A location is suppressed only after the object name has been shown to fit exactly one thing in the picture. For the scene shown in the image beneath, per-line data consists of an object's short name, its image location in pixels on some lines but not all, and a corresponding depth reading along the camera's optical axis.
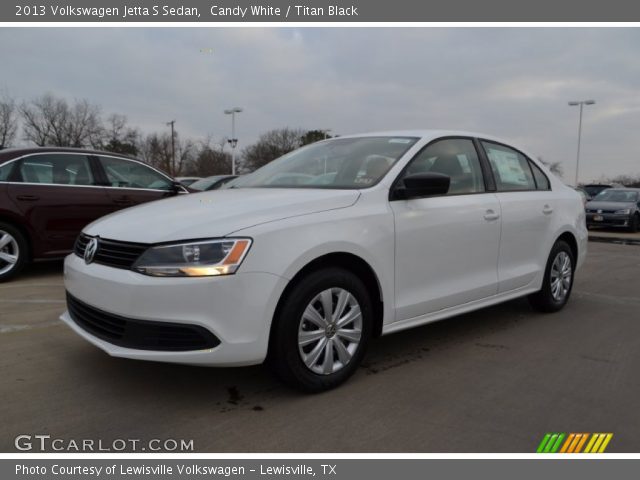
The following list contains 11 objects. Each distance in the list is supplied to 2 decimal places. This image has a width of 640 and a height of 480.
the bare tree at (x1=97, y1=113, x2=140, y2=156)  54.97
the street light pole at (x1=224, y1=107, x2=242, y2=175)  31.06
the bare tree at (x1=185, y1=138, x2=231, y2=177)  56.59
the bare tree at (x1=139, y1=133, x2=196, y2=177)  59.16
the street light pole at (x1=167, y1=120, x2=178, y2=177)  53.36
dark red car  5.75
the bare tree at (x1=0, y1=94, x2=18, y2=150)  47.51
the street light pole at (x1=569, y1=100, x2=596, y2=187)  32.09
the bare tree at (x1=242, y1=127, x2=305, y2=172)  55.53
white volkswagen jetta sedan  2.50
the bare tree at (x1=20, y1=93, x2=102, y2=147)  51.34
